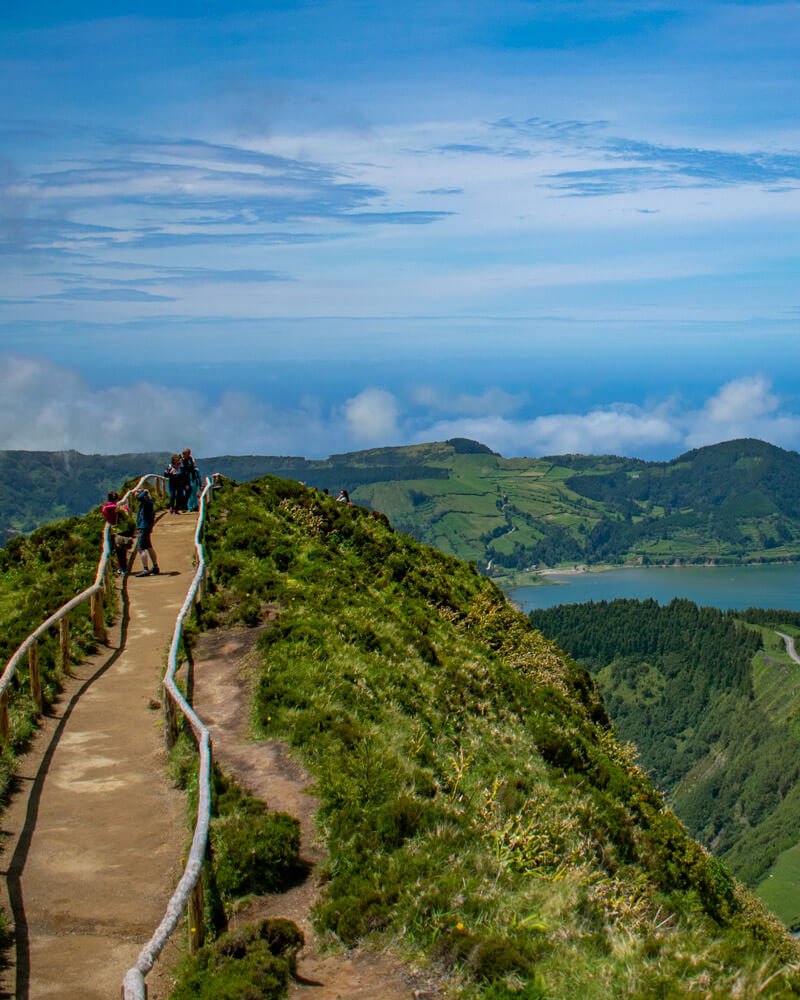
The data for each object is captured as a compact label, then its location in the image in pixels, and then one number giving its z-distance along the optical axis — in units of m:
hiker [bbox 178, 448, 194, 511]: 39.00
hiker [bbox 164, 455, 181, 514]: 38.28
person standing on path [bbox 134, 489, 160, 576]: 26.77
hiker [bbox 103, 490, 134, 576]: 27.28
